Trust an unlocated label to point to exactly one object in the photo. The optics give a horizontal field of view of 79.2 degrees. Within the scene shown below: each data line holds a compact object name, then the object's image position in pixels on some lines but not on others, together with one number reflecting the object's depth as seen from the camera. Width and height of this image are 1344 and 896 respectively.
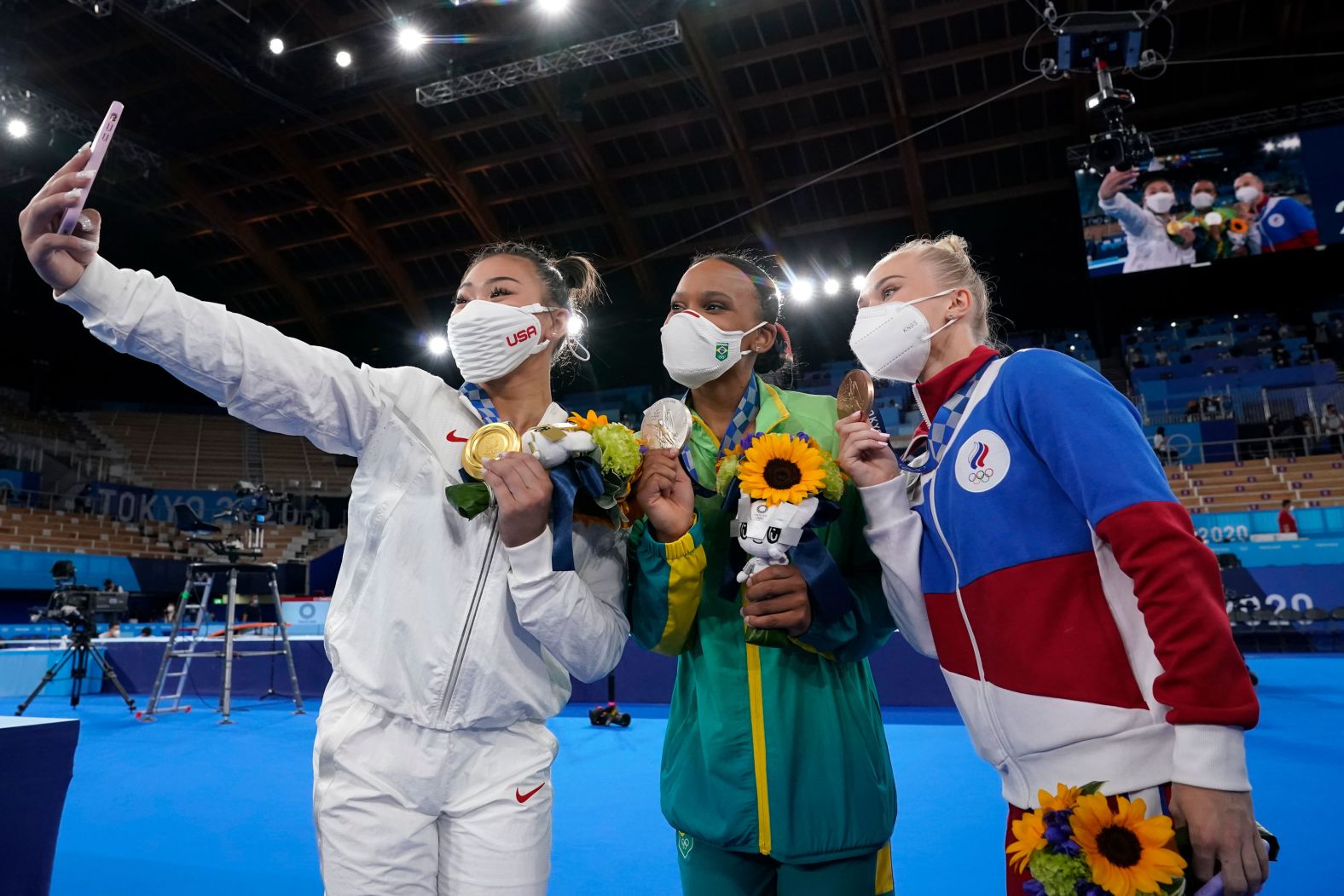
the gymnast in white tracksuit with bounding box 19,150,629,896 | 1.57
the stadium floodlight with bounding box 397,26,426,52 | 14.57
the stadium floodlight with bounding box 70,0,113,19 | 13.02
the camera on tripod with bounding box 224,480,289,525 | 7.45
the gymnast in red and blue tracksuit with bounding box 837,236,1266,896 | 1.23
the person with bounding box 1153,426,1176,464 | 17.08
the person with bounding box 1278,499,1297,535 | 12.90
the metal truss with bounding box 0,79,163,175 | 14.82
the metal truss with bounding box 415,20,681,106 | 14.95
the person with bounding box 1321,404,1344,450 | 16.65
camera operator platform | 7.06
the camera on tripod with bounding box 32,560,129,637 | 7.77
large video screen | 15.33
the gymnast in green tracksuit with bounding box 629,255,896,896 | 1.68
